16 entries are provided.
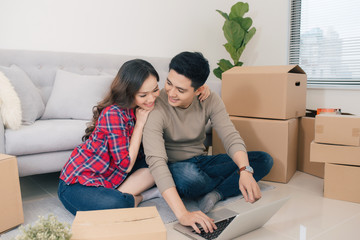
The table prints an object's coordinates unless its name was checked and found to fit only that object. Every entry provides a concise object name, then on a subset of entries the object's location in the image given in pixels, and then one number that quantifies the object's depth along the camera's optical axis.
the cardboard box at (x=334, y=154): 1.68
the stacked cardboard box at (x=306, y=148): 2.14
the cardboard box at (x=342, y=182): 1.68
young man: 1.29
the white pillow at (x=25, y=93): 1.88
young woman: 1.41
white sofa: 1.66
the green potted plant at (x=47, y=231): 0.73
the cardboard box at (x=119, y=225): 0.90
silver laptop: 1.14
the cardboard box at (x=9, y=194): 1.32
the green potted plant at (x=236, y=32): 3.18
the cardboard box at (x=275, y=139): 2.00
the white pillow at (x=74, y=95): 2.09
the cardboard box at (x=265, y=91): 2.00
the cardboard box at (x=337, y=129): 1.69
